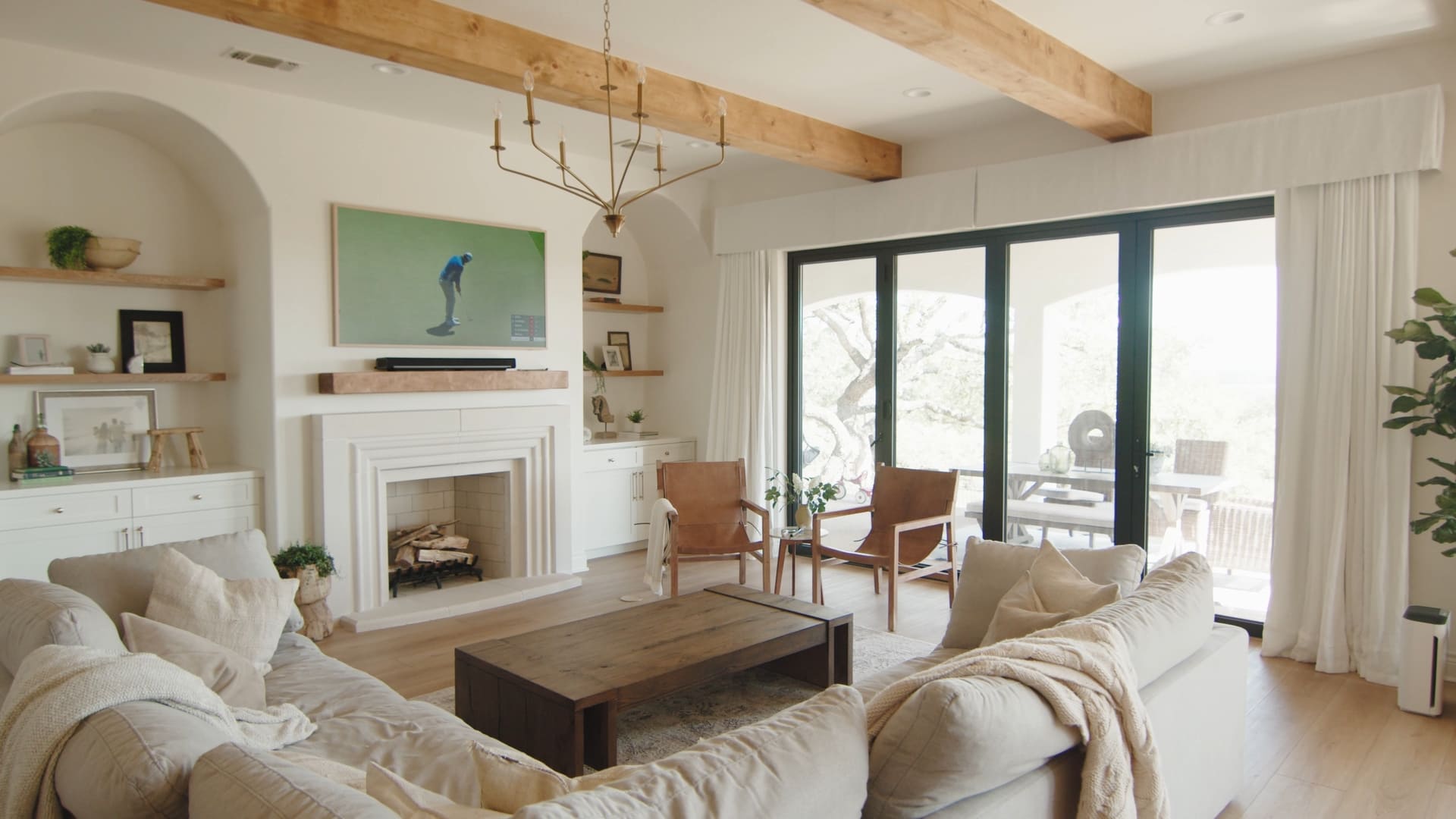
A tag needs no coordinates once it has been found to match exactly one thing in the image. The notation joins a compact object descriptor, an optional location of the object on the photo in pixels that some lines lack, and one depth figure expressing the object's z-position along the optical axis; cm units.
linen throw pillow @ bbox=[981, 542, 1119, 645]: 251
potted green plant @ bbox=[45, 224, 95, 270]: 435
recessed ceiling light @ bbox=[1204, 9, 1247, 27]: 354
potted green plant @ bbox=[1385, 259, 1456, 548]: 347
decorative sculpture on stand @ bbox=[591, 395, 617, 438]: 675
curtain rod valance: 388
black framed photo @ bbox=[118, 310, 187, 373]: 471
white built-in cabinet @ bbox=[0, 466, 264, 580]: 401
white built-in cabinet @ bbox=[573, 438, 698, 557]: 624
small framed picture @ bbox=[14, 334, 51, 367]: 435
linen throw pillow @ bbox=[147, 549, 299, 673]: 274
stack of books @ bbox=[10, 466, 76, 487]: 418
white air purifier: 350
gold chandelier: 288
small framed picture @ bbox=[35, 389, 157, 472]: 454
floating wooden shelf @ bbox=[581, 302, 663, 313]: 661
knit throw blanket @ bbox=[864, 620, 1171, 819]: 179
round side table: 490
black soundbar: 498
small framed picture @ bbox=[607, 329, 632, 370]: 704
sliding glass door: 454
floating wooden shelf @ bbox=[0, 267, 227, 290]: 420
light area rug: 329
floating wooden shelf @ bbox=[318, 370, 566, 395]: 477
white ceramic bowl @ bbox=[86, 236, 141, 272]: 443
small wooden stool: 463
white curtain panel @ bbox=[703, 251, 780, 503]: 639
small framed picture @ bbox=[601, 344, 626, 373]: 693
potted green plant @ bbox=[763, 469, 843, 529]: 500
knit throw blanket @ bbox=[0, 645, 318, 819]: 163
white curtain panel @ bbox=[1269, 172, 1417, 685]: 389
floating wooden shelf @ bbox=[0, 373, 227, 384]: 430
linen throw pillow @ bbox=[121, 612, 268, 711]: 251
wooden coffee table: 279
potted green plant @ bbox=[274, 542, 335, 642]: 444
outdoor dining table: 467
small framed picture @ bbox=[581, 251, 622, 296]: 676
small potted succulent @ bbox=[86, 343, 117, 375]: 453
